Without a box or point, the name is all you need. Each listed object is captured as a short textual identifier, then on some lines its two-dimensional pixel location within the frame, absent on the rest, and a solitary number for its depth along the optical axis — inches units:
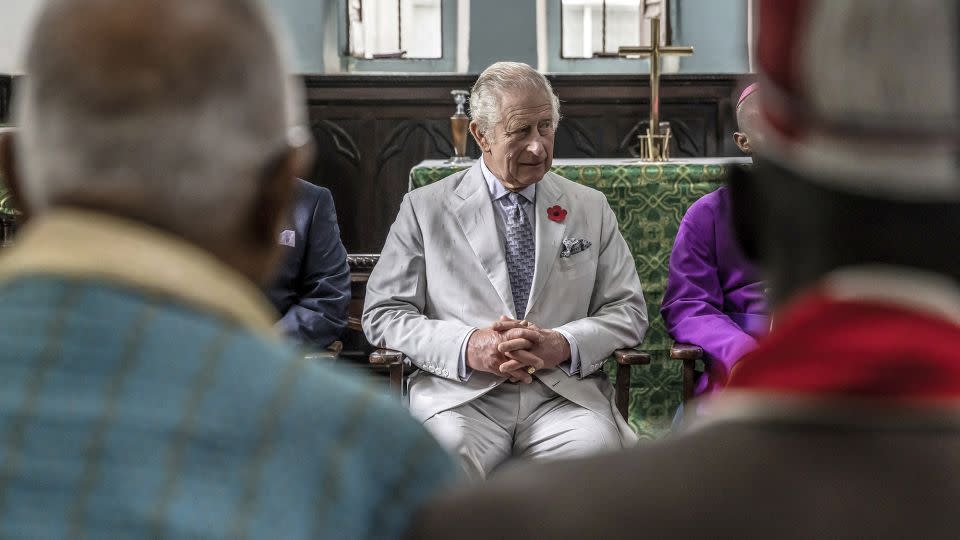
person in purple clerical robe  149.8
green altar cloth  174.1
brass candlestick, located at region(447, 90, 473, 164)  232.3
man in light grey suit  140.2
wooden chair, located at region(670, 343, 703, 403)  144.3
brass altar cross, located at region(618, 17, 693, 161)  223.3
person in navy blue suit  156.2
